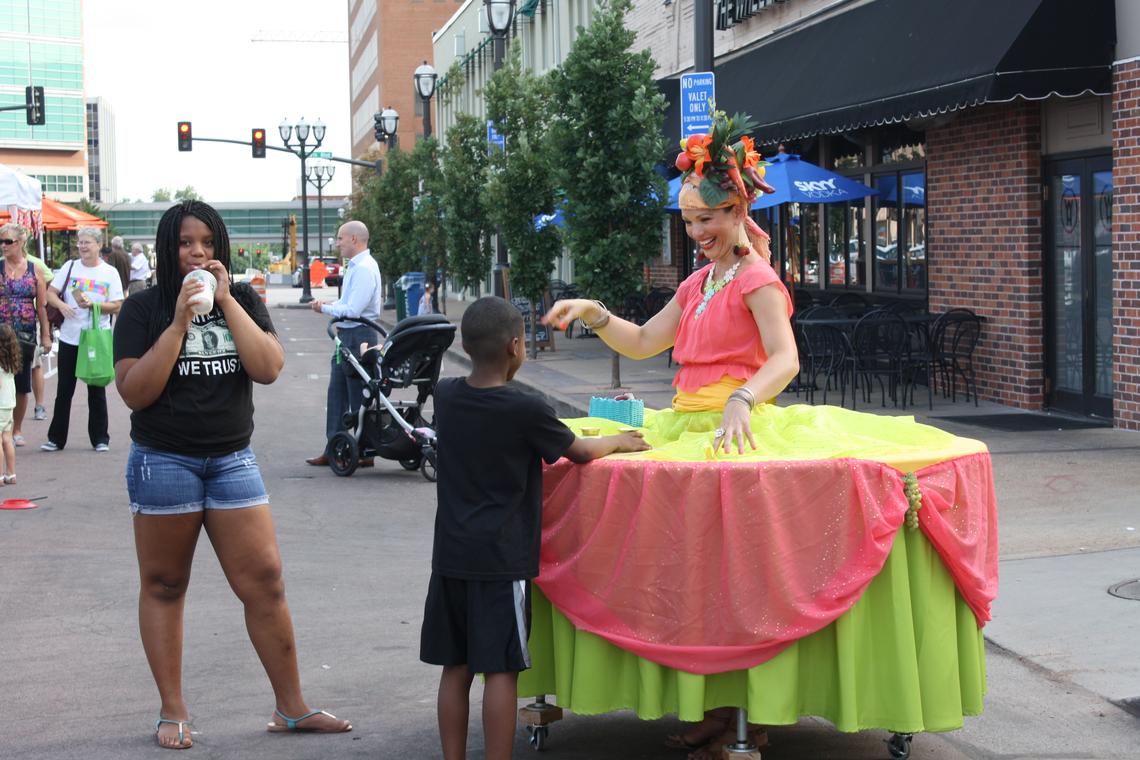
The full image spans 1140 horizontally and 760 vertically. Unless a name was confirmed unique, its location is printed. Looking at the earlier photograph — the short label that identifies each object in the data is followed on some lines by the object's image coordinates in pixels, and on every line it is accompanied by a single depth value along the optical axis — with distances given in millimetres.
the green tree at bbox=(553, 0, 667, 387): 18266
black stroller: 11383
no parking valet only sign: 15188
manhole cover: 7238
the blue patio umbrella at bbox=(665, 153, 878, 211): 17031
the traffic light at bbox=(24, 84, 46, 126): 38438
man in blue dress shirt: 12281
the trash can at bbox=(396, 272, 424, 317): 35969
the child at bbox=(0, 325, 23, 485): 11344
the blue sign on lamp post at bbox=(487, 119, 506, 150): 24406
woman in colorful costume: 4547
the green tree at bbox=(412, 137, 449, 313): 33656
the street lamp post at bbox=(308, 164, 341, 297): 59984
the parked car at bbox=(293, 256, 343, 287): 73025
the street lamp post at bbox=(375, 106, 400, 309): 42219
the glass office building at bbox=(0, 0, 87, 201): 132625
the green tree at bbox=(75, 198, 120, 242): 102388
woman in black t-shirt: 5176
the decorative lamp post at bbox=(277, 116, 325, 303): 49750
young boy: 4520
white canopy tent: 17984
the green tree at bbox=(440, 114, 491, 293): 29312
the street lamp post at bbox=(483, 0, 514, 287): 24062
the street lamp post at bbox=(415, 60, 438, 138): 33094
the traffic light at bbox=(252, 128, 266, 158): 49219
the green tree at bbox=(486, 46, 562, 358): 22531
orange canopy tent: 28781
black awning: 13141
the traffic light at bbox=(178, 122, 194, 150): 49500
